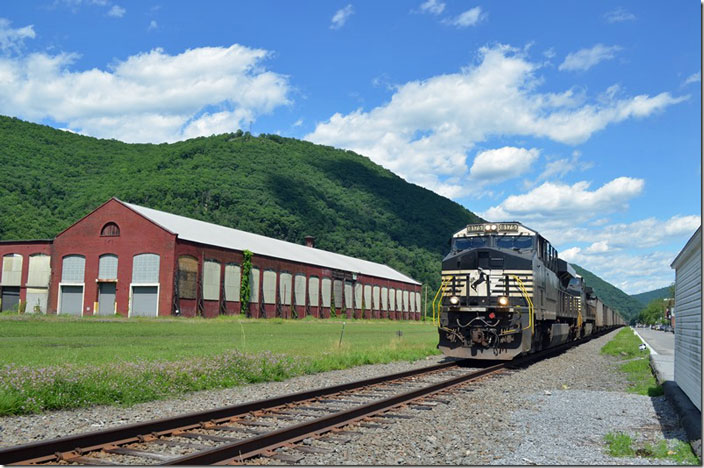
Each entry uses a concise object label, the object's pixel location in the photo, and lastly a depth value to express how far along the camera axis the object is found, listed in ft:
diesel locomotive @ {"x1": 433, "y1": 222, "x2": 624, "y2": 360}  64.13
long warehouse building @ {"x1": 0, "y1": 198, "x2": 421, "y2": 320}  171.42
